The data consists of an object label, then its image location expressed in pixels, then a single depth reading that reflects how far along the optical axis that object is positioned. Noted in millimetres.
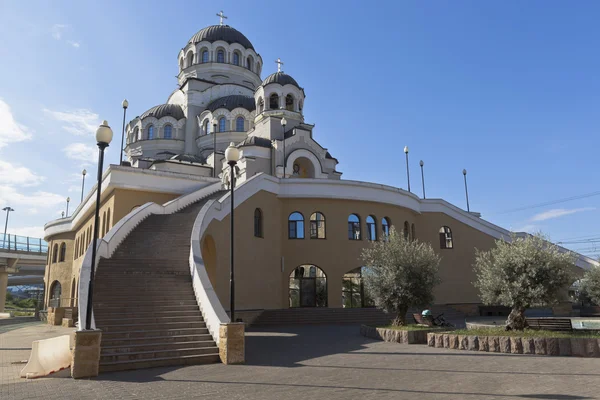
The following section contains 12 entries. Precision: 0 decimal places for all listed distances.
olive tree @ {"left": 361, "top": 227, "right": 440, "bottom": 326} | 15359
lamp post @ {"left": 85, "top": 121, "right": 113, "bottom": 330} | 9633
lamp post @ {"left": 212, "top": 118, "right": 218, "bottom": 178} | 36500
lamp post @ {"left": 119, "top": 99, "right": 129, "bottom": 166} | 26812
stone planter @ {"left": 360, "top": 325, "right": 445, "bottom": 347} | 12828
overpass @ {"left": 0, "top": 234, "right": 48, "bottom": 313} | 40875
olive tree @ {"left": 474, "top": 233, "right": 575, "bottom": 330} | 12844
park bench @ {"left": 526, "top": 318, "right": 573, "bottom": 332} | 12781
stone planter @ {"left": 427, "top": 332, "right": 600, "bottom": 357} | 10547
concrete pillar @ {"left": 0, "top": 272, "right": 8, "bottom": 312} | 41781
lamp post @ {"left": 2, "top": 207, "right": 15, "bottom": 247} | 63875
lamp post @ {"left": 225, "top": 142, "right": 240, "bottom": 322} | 11896
